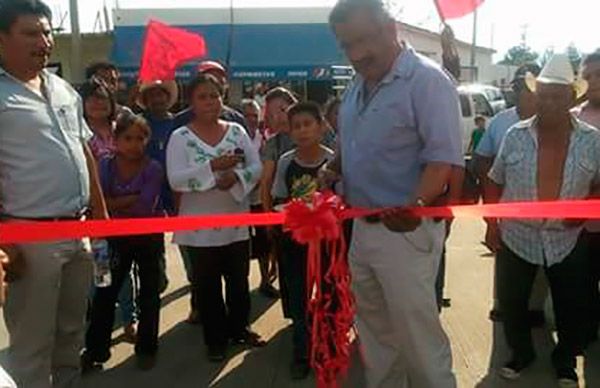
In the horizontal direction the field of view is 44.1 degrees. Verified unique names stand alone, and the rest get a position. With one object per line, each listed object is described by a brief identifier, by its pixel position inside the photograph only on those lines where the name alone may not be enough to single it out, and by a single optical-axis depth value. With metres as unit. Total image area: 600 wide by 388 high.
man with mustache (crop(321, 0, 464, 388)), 2.94
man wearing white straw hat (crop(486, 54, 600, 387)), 3.99
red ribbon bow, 3.11
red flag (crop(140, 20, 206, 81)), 7.19
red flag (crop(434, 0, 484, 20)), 4.36
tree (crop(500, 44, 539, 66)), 70.92
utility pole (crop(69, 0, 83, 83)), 18.53
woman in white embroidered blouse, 4.52
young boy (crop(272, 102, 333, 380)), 4.46
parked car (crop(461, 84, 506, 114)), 19.30
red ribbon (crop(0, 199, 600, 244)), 3.04
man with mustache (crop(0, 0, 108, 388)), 3.11
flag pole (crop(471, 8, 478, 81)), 35.21
